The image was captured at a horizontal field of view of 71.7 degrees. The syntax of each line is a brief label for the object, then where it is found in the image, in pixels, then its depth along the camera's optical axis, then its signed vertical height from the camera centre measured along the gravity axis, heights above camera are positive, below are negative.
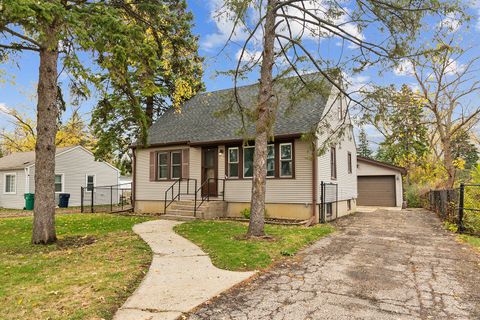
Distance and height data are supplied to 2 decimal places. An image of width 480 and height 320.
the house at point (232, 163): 12.38 +0.68
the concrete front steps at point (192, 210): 12.82 -1.25
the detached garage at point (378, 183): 22.53 -0.35
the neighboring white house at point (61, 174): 21.56 +0.42
